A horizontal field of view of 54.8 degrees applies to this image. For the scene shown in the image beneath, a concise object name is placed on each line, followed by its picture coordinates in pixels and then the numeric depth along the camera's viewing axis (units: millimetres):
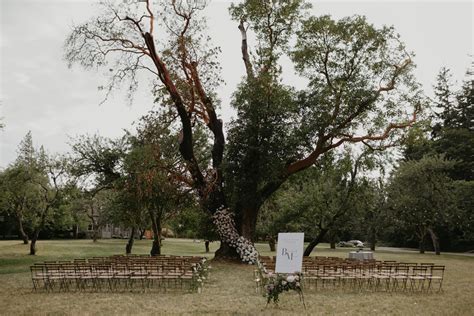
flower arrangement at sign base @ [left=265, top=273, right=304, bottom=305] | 10680
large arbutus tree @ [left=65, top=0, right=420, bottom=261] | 22281
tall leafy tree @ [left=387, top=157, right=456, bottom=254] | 37031
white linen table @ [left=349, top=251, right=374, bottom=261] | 23500
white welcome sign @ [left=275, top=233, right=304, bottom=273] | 11000
